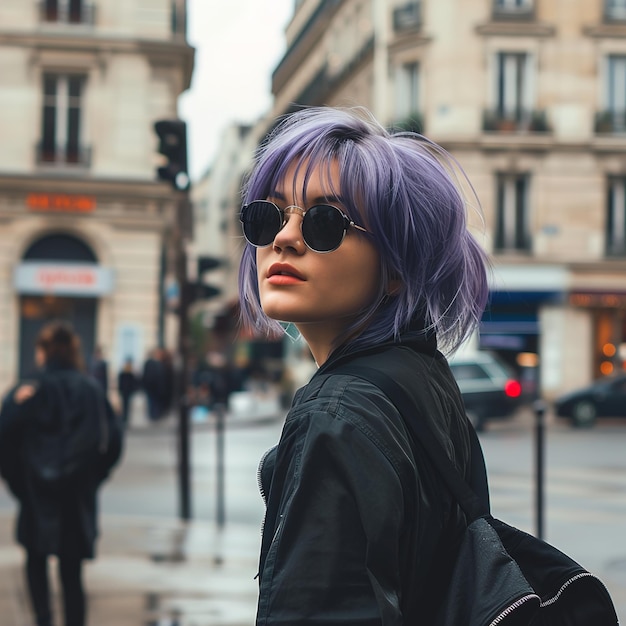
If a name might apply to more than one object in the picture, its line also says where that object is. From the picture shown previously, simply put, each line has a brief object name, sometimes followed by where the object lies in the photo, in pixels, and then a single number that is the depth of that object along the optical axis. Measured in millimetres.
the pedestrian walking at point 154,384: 24512
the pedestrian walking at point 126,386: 24531
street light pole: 10289
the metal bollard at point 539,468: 7652
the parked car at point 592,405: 25109
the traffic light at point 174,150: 10594
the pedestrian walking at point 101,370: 23594
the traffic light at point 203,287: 11766
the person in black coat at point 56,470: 5945
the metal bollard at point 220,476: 9953
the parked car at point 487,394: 22797
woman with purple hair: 1526
